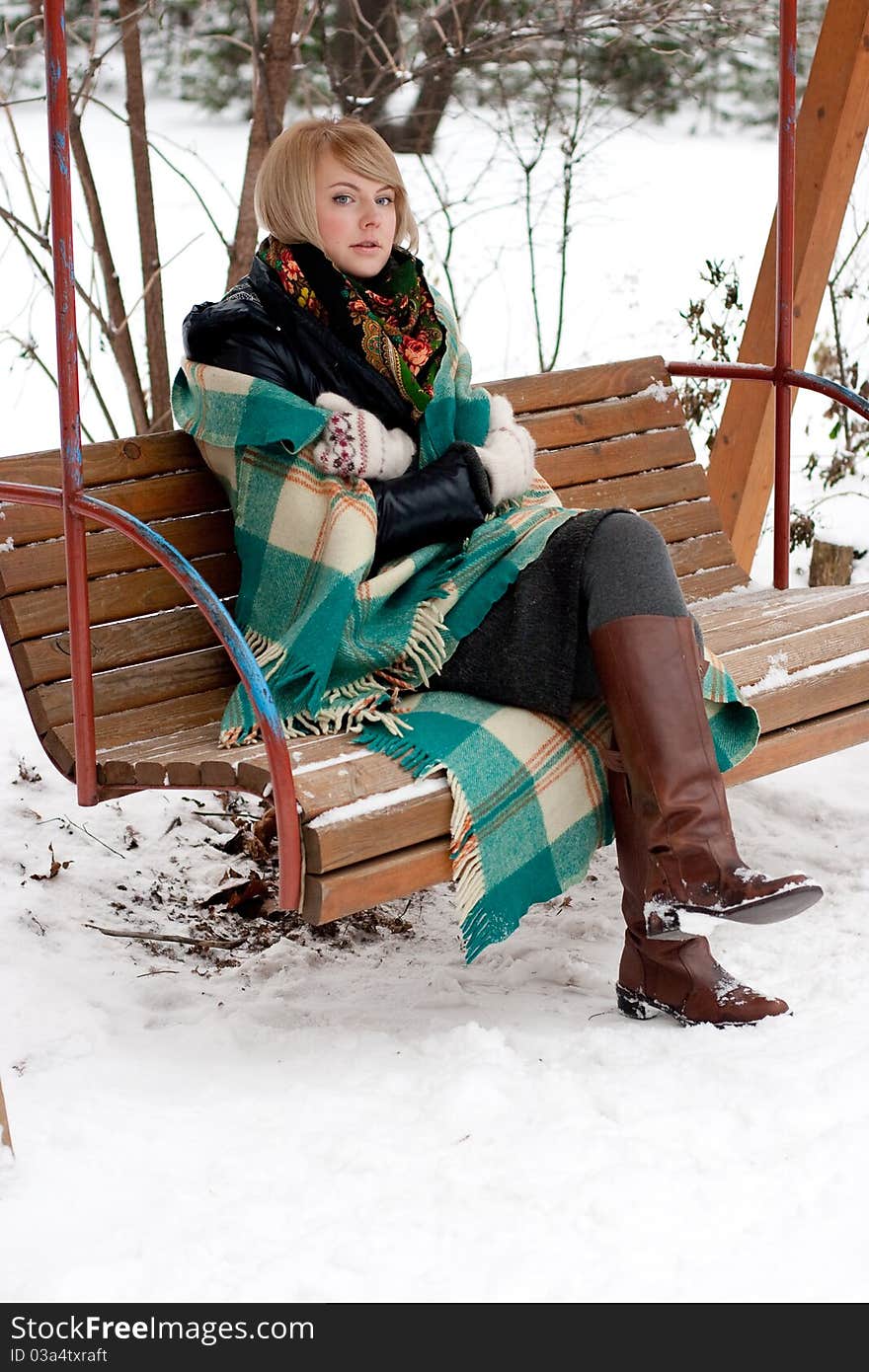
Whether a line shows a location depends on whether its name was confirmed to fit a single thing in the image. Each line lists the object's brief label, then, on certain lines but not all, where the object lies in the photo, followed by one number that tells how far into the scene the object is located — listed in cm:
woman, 473
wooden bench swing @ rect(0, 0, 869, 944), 451
